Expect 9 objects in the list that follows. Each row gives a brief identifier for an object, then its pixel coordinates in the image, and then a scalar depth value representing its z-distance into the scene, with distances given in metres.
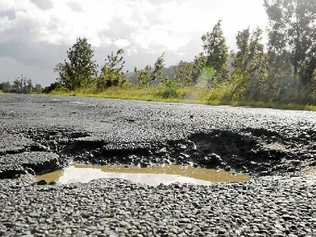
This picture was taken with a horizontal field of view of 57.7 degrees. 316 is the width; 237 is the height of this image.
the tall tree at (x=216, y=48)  22.79
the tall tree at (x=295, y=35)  12.58
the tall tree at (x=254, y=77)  11.01
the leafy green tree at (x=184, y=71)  23.01
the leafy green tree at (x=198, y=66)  21.35
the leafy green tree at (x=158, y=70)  23.16
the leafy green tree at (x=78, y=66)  30.19
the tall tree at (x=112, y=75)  19.31
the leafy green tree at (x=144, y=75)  21.96
